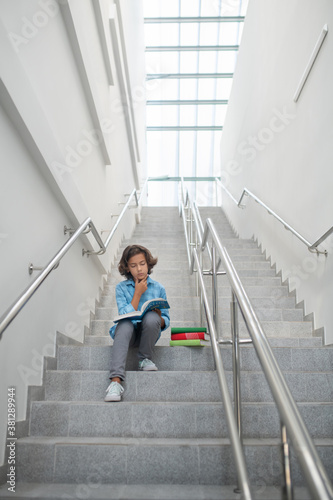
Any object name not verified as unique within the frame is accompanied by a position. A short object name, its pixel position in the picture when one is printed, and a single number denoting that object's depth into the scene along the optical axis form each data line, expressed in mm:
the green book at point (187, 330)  2282
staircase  1425
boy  1904
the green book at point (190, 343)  2161
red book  2242
